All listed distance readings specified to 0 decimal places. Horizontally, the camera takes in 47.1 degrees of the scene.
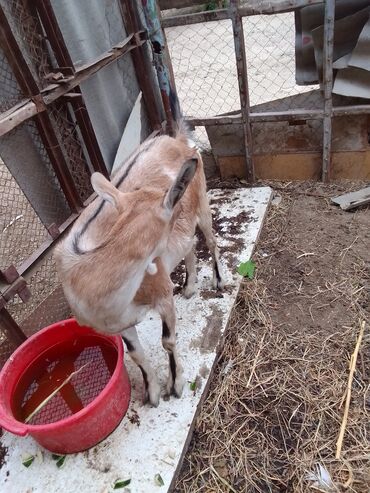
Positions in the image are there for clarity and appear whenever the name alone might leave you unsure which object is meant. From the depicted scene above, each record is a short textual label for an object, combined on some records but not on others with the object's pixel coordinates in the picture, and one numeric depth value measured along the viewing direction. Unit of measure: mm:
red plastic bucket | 1998
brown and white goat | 1693
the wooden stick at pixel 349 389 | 2234
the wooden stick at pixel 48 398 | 2217
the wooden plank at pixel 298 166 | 3980
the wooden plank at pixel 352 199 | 3723
